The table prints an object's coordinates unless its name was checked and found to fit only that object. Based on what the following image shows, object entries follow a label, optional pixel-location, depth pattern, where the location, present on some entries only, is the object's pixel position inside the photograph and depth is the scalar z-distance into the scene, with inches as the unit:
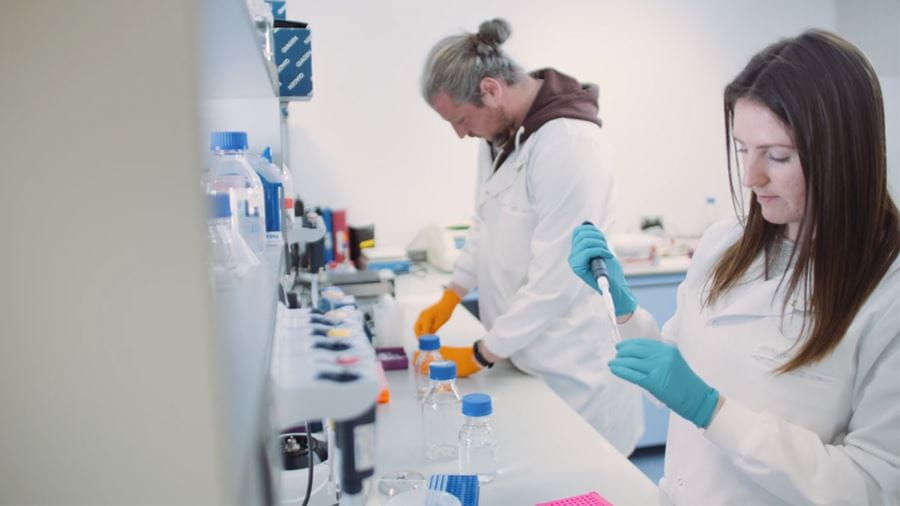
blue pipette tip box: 43.4
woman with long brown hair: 39.8
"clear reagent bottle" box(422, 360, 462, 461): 55.6
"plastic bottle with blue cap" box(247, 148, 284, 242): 51.3
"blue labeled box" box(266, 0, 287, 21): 77.0
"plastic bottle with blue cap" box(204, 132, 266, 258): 39.4
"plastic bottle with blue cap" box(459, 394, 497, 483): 51.7
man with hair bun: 73.0
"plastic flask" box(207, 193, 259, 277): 23.9
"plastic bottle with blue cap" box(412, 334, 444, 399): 65.5
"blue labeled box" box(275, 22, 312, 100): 69.1
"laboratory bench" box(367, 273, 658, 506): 49.1
